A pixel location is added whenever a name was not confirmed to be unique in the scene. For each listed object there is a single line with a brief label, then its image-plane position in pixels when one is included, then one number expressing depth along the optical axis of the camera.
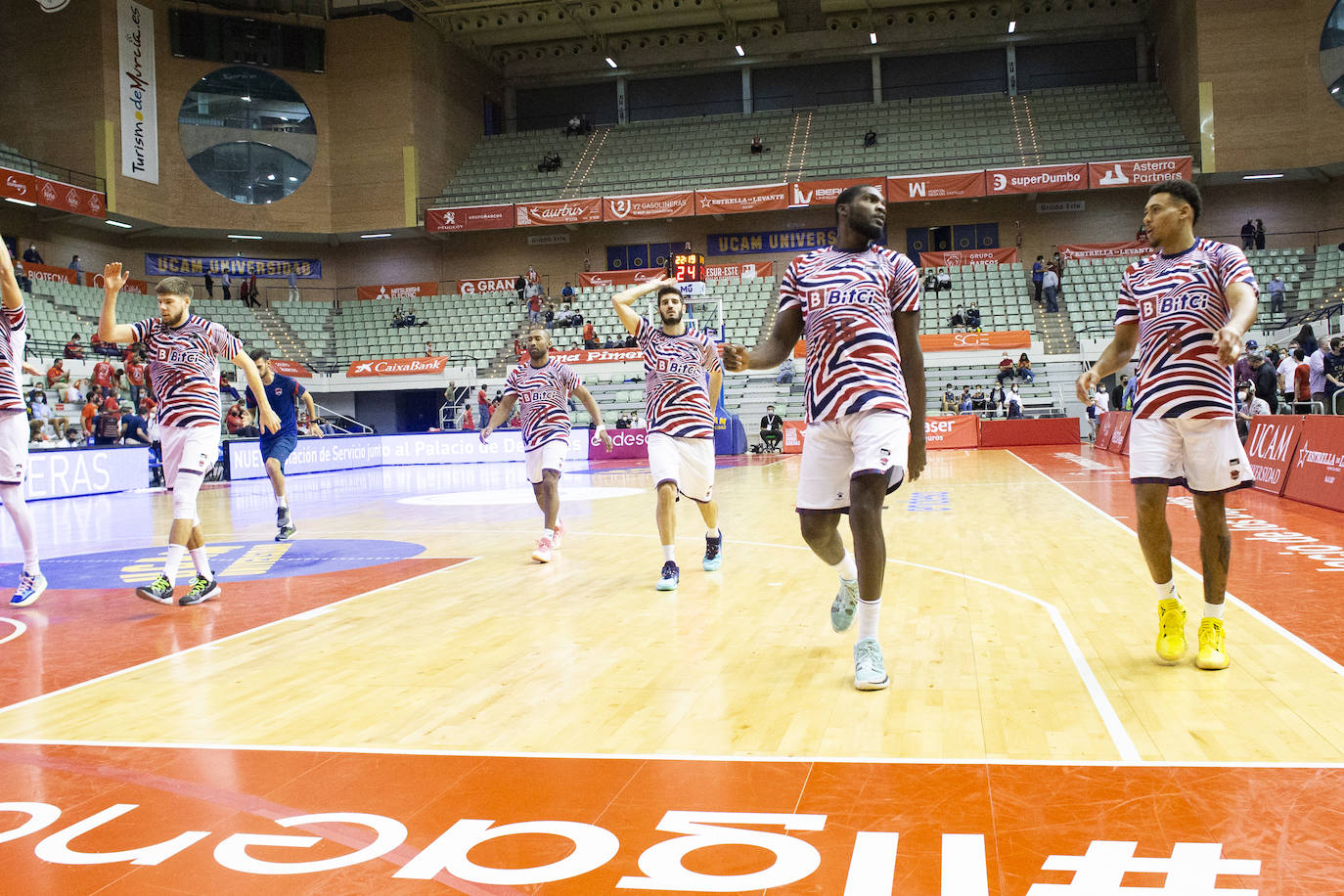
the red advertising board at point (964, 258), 33.94
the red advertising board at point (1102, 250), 32.59
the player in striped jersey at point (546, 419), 8.33
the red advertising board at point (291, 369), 29.56
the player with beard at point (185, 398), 6.48
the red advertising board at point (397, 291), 37.91
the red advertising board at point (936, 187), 31.78
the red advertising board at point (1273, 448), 11.62
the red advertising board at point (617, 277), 34.31
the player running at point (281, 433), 10.27
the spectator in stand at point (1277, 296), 27.47
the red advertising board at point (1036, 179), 31.17
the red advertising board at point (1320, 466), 10.04
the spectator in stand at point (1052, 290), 30.34
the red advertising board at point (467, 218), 34.75
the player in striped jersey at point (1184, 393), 4.18
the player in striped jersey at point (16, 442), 6.65
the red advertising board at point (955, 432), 24.94
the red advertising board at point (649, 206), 33.44
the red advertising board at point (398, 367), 31.86
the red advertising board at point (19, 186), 26.89
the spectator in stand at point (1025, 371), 26.92
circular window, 34.06
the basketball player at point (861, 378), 4.09
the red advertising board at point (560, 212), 34.03
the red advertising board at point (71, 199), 28.06
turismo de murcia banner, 31.72
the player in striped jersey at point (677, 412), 7.01
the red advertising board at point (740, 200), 32.81
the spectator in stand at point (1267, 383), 16.56
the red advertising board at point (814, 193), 32.31
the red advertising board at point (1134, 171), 30.45
